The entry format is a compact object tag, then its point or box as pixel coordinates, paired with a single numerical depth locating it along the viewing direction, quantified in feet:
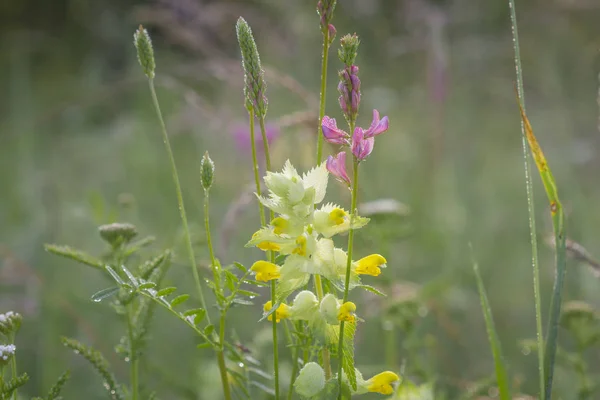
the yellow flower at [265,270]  1.62
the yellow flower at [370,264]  1.64
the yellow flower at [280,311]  1.65
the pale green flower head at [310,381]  1.61
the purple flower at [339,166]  1.62
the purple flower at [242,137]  3.65
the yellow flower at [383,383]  1.66
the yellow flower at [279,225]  1.62
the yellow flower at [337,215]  1.62
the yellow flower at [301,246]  1.62
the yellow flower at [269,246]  1.64
